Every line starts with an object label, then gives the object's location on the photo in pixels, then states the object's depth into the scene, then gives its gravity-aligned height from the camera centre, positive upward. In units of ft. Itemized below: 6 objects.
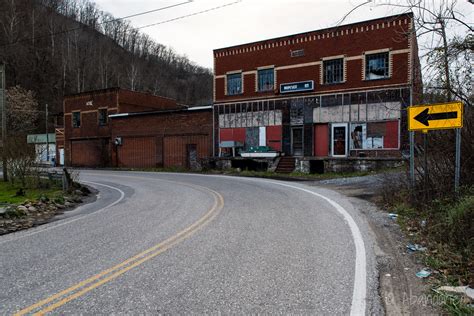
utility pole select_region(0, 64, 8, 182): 61.88 +4.54
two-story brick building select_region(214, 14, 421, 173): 84.23 +14.46
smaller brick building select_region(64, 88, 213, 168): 111.55 +5.95
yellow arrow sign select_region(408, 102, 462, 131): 25.09 +2.27
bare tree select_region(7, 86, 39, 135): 169.78 +20.16
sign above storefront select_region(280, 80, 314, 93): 94.22 +16.26
